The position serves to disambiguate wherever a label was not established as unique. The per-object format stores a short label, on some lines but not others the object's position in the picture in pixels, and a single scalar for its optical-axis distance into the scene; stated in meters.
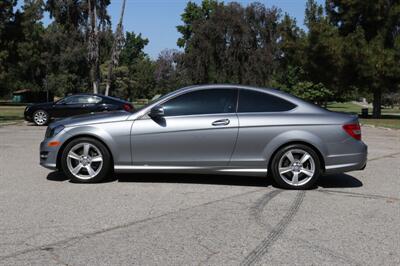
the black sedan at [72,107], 19.52
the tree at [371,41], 31.62
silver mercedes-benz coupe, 7.63
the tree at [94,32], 40.43
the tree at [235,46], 53.78
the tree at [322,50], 32.30
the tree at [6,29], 25.48
